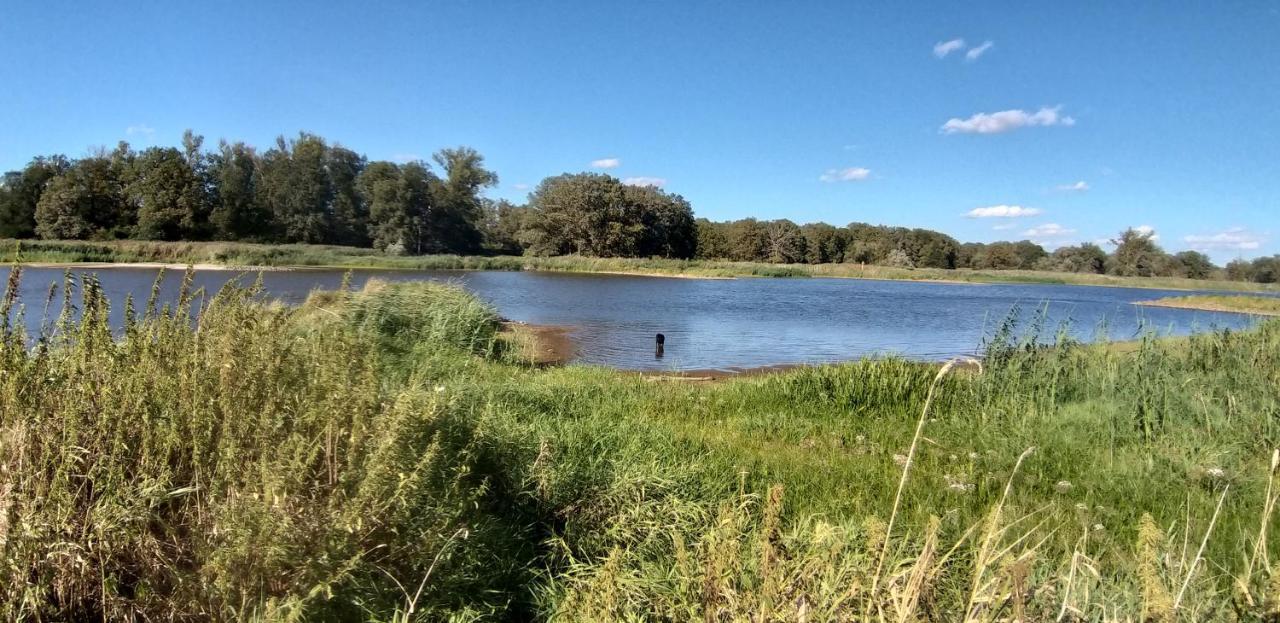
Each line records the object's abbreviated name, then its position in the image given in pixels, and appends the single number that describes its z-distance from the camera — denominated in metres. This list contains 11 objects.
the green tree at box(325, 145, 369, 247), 71.19
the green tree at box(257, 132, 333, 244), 67.44
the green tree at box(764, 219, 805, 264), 98.06
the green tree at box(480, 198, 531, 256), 87.25
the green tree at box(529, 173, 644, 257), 75.12
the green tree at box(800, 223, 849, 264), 104.84
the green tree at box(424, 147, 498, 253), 74.19
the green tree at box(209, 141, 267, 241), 62.03
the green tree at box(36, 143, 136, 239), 56.38
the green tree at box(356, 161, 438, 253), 70.00
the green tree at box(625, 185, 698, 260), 79.50
